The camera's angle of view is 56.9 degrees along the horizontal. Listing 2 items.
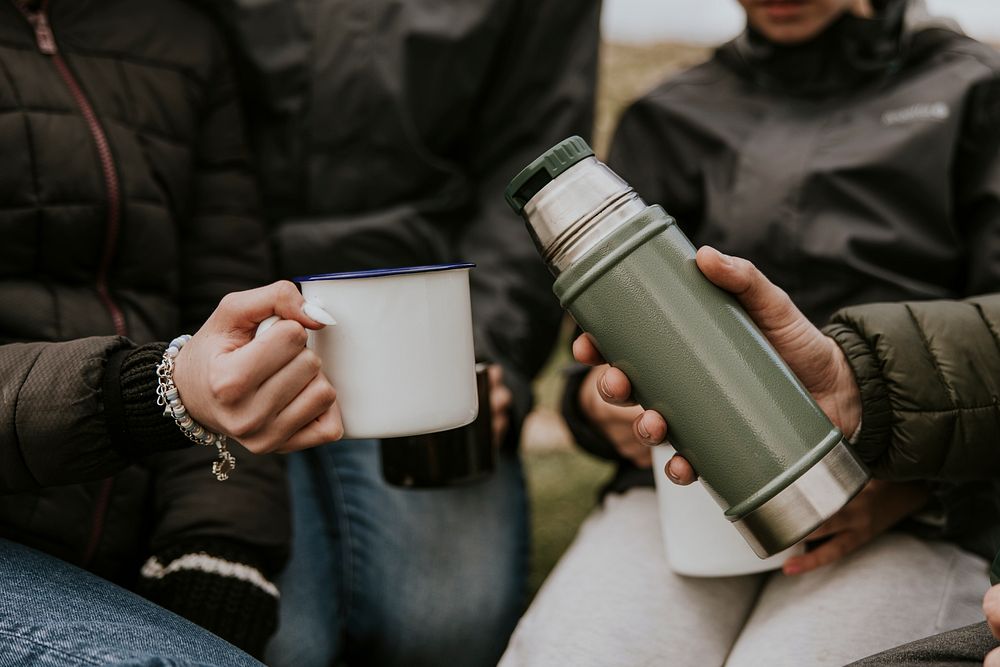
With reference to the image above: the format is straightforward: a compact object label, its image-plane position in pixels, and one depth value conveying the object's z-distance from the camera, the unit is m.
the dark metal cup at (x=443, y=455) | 1.20
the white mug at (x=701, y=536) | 1.06
